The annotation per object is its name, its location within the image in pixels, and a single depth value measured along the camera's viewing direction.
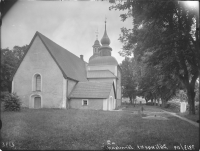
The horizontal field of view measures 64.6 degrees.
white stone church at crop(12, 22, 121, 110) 19.67
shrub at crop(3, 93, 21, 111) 16.05
